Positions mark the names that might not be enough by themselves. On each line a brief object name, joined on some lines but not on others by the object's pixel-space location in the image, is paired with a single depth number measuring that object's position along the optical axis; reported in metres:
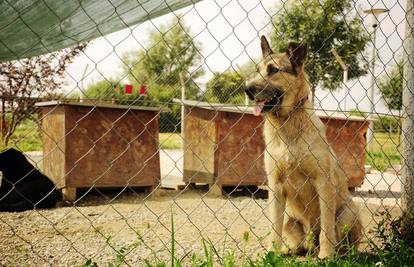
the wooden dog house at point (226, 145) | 6.57
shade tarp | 1.82
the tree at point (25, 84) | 6.00
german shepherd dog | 3.13
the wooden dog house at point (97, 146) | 5.39
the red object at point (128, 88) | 9.30
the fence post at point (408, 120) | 2.98
